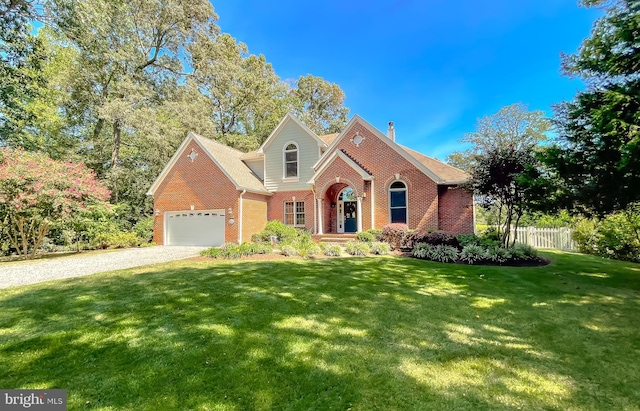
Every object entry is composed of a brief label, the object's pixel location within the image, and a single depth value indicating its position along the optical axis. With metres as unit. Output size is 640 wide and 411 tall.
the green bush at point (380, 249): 11.90
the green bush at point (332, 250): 11.45
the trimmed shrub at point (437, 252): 10.30
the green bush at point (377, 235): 13.98
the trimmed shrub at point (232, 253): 10.91
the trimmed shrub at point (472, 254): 10.00
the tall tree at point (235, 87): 25.56
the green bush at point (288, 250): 11.38
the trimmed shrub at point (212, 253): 11.11
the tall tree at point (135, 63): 21.33
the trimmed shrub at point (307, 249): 11.39
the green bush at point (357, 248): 11.62
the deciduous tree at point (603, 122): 5.86
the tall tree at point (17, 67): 11.80
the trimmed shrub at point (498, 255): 9.85
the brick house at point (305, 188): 14.87
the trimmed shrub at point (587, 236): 12.68
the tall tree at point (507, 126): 30.31
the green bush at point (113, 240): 16.48
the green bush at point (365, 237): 13.73
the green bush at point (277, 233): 15.03
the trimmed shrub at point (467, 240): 11.33
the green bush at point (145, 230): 18.57
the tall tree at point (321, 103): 35.97
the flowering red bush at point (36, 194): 11.91
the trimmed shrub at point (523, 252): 10.03
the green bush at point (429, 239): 11.66
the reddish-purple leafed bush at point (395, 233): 13.19
